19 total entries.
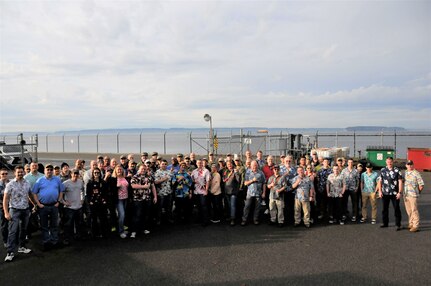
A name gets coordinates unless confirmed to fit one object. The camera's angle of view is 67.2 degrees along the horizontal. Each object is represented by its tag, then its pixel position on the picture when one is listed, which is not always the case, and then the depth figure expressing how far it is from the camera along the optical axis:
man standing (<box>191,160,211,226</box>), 8.67
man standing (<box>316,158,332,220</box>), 8.91
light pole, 18.57
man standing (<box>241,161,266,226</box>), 8.59
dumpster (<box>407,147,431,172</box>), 17.56
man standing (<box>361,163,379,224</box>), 8.61
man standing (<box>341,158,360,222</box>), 8.69
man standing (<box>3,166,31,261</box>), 6.37
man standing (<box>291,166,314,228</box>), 8.31
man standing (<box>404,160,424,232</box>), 7.70
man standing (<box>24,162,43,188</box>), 7.41
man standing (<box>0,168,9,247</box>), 6.76
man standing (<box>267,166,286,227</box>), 8.38
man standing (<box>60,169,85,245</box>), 7.23
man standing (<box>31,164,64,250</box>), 6.85
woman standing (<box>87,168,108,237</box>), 7.39
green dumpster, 18.11
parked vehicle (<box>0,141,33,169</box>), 19.30
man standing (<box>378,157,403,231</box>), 7.96
